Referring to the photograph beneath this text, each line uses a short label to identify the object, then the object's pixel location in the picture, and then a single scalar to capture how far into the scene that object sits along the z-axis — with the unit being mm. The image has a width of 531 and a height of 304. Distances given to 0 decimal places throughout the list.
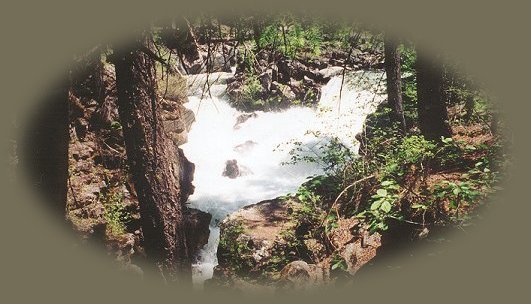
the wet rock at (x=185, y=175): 9758
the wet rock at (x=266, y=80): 17922
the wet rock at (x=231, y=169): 13977
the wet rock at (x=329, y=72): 18770
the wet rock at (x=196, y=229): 8555
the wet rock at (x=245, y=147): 15578
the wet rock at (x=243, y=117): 17297
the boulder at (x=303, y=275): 5120
